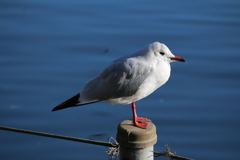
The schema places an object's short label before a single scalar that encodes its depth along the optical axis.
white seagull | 5.41
